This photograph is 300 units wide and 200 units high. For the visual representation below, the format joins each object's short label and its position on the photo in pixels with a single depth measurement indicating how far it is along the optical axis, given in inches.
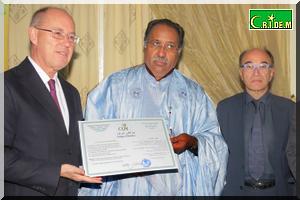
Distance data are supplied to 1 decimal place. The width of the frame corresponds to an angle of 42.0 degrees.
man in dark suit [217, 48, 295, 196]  112.1
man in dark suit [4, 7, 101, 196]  84.2
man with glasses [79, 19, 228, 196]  105.6
